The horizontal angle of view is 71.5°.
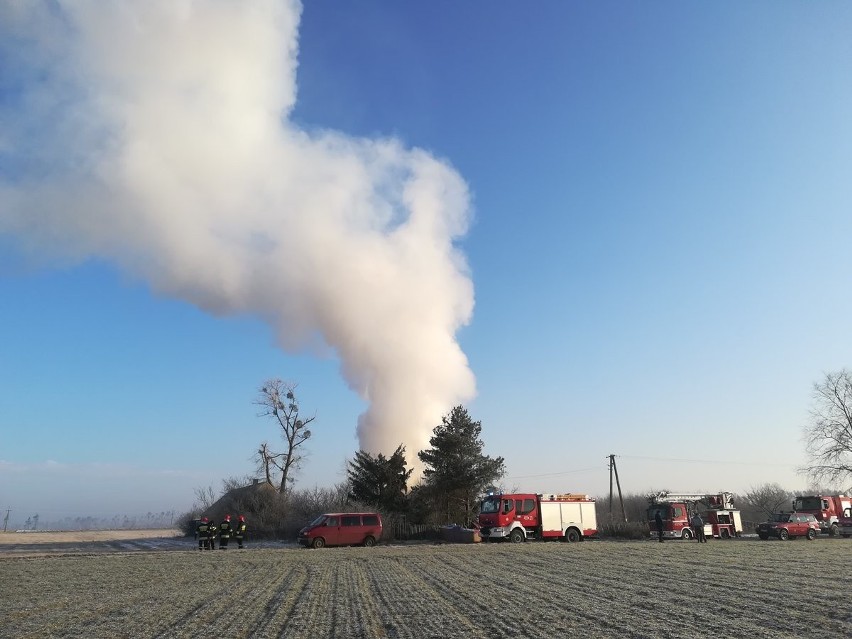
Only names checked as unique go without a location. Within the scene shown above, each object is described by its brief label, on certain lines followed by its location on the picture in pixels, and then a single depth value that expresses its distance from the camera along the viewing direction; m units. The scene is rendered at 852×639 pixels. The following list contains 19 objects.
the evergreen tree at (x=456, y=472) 40.47
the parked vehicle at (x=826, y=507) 36.03
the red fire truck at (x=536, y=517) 30.23
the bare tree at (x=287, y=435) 46.97
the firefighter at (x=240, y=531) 28.14
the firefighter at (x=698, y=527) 29.17
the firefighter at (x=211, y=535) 27.12
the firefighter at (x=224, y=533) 28.14
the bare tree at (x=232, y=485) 46.83
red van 28.81
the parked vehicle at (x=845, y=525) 35.42
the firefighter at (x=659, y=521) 30.18
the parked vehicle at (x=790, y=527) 32.69
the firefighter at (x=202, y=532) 27.52
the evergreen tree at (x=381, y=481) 38.59
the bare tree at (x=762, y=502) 65.75
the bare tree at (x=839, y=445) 50.44
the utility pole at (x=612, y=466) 49.58
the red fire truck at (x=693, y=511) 32.28
